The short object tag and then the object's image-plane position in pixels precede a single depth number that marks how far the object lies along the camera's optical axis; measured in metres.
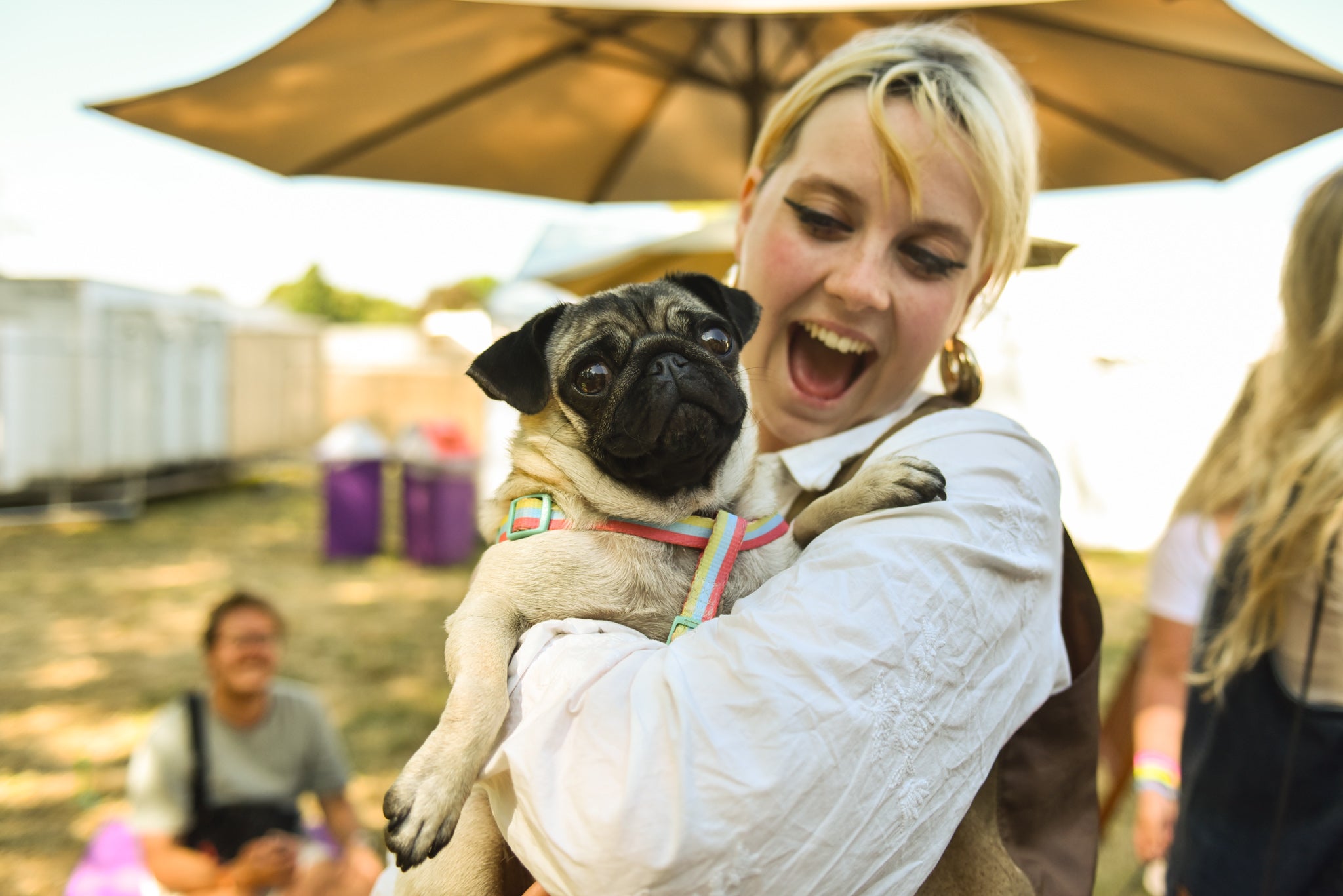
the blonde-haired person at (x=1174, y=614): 3.37
